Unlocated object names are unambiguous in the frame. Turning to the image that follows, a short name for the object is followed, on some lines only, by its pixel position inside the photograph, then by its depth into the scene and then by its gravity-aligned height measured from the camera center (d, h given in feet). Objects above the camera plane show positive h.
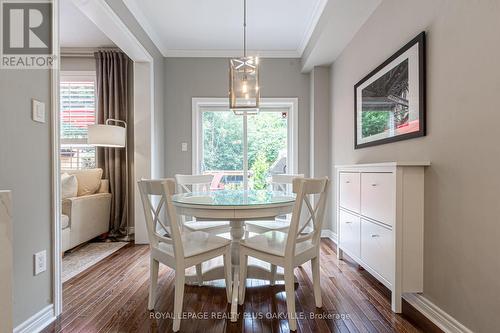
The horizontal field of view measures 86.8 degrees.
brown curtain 11.93 +2.65
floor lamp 10.27 +1.14
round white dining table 5.46 -0.96
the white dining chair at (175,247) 4.91 -1.69
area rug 8.01 -3.24
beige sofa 9.29 -1.71
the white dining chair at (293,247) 4.94 -1.68
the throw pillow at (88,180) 10.78 -0.65
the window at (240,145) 13.38 +1.01
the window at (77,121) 12.44 +2.05
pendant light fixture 7.20 +2.25
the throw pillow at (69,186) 9.60 -0.79
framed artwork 5.91 +1.78
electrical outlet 5.03 -1.89
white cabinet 5.49 -1.34
